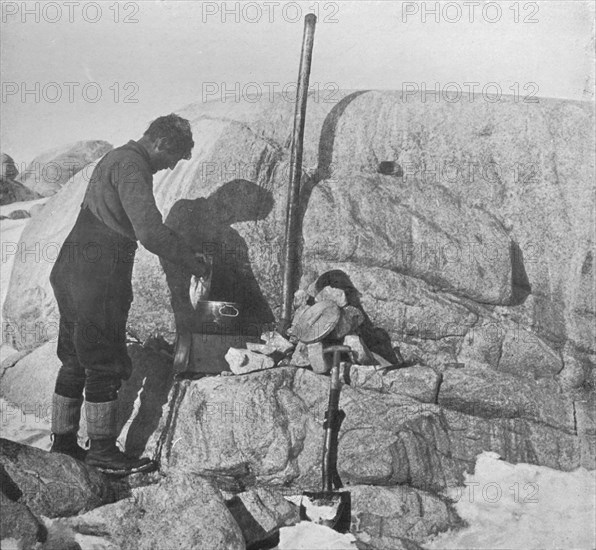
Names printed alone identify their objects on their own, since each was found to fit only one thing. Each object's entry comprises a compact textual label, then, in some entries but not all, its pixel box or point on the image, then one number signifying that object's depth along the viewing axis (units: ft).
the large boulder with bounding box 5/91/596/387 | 23.97
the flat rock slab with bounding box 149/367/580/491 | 20.75
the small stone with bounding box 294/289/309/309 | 23.63
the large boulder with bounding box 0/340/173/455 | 22.36
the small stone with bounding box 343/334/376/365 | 22.15
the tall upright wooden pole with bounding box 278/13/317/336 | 23.89
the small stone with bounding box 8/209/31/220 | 27.94
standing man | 21.45
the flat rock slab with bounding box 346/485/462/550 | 19.71
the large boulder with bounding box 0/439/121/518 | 18.51
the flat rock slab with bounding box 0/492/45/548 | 17.62
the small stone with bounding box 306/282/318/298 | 23.80
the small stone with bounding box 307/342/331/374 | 21.67
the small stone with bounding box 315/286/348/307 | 23.09
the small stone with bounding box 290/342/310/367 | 22.13
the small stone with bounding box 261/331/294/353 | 22.52
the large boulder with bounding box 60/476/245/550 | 17.95
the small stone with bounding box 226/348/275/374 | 21.74
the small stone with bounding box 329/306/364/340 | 22.36
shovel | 19.69
